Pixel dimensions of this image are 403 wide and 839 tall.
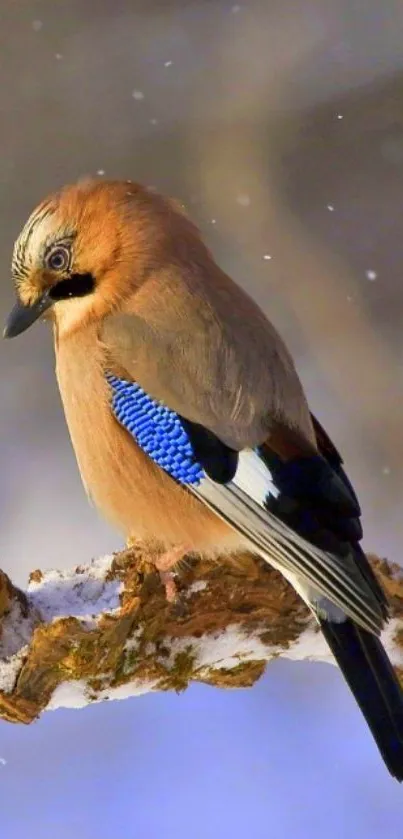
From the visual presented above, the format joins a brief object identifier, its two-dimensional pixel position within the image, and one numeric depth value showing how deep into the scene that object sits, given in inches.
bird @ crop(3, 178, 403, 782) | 180.7
